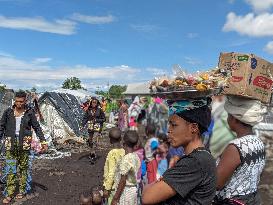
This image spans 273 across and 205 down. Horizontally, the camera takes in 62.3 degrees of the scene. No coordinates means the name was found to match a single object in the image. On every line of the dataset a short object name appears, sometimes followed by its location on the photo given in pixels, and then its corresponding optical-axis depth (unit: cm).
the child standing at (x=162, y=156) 313
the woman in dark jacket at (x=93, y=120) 670
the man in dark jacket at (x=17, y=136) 393
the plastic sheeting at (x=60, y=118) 886
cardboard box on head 169
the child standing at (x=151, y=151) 312
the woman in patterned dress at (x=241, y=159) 156
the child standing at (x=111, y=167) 261
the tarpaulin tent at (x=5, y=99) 737
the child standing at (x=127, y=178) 248
